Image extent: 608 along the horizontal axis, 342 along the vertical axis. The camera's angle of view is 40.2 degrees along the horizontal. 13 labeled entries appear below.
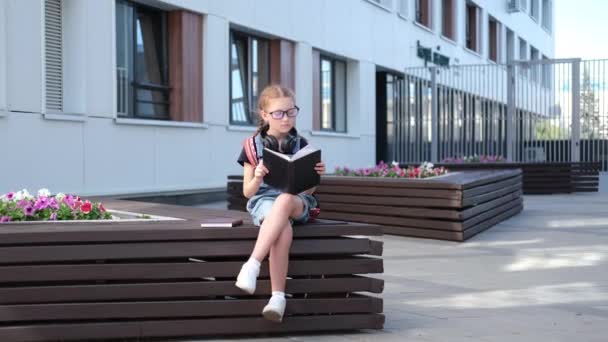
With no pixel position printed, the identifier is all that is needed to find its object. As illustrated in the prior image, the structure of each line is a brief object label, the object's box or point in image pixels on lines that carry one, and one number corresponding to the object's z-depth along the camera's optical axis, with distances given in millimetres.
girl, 4680
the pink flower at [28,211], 5287
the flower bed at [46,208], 5289
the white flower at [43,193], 5621
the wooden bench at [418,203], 9906
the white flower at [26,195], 5590
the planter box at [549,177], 19078
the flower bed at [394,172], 11227
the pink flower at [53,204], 5461
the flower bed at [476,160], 19781
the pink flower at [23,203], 5355
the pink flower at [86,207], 5496
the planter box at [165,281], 4508
